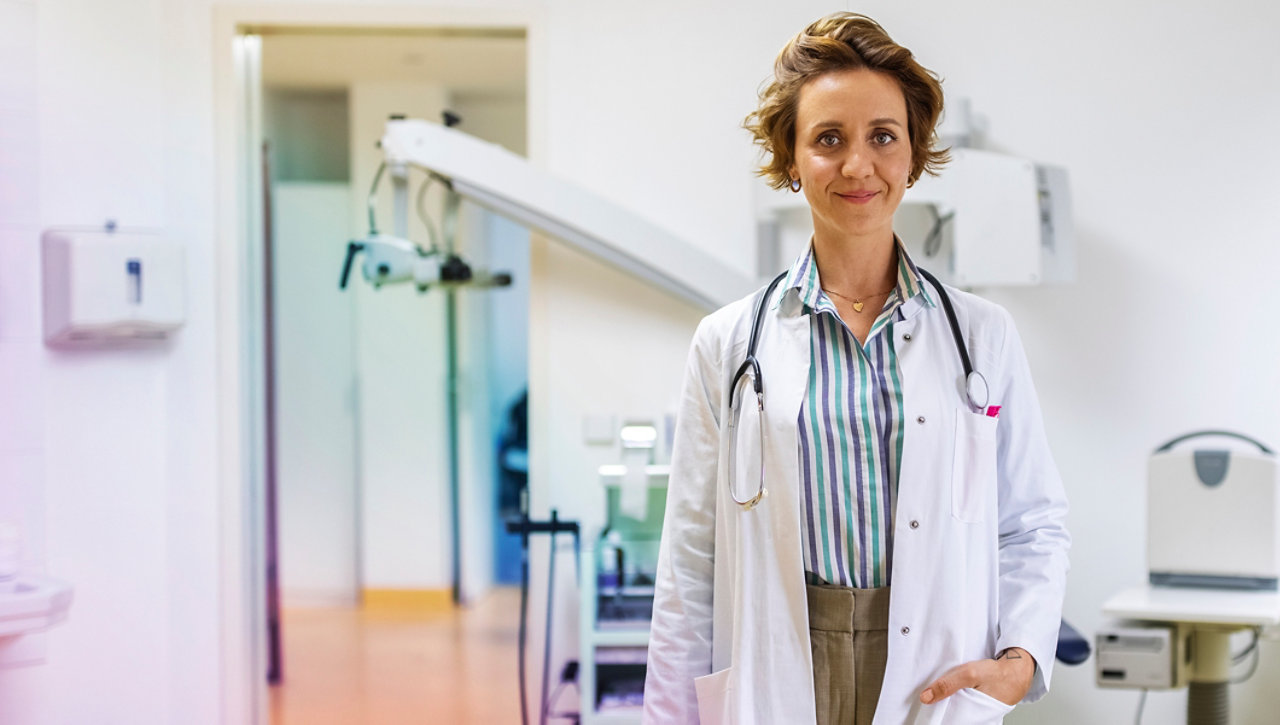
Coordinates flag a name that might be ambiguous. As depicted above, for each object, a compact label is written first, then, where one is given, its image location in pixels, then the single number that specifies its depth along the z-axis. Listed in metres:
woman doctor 1.14
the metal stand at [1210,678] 2.42
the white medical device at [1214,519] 2.40
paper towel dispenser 2.59
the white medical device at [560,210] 2.49
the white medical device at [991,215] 2.54
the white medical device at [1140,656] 2.28
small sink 2.30
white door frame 2.91
